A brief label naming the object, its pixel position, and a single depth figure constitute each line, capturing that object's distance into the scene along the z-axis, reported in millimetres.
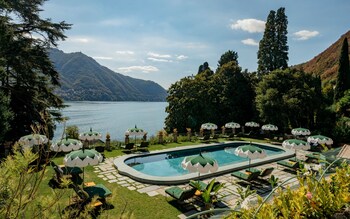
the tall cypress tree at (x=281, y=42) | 37312
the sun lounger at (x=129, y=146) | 20547
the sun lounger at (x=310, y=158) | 17578
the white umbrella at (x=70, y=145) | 13758
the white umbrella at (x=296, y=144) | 15988
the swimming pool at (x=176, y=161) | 13873
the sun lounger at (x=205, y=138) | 26683
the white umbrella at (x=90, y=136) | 18688
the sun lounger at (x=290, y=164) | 15324
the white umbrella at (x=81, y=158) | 10547
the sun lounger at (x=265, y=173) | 13539
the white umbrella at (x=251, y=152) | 13305
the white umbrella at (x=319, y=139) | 17578
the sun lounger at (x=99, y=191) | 9812
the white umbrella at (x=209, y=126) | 26703
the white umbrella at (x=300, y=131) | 21600
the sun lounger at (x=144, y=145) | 21962
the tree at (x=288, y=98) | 26609
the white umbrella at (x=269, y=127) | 25434
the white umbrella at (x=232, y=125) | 28062
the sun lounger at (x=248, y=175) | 13091
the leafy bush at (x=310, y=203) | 2985
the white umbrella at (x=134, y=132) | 20891
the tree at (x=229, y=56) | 44531
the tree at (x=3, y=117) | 15453
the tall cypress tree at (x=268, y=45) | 37500
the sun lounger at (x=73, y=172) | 11719
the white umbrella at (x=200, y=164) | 10562
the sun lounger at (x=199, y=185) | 11002
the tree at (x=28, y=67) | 19734
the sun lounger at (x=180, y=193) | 10211
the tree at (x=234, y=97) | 33281
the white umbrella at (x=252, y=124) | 28781
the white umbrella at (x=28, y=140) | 14598
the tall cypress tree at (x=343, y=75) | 35312
